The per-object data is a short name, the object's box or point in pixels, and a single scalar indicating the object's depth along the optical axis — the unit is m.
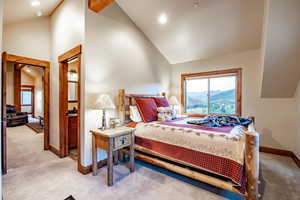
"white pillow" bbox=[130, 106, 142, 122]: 3.12
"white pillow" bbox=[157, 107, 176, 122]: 3.14
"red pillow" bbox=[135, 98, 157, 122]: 3.04
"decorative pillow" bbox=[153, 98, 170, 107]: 3.60
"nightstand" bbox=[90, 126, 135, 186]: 2.17
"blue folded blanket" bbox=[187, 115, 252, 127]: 2.57
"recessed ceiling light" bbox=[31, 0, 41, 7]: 2.74
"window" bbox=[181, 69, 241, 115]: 4.00
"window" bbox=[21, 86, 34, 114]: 9.38
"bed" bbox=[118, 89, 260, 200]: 1.66
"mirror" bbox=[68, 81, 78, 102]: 4.35
